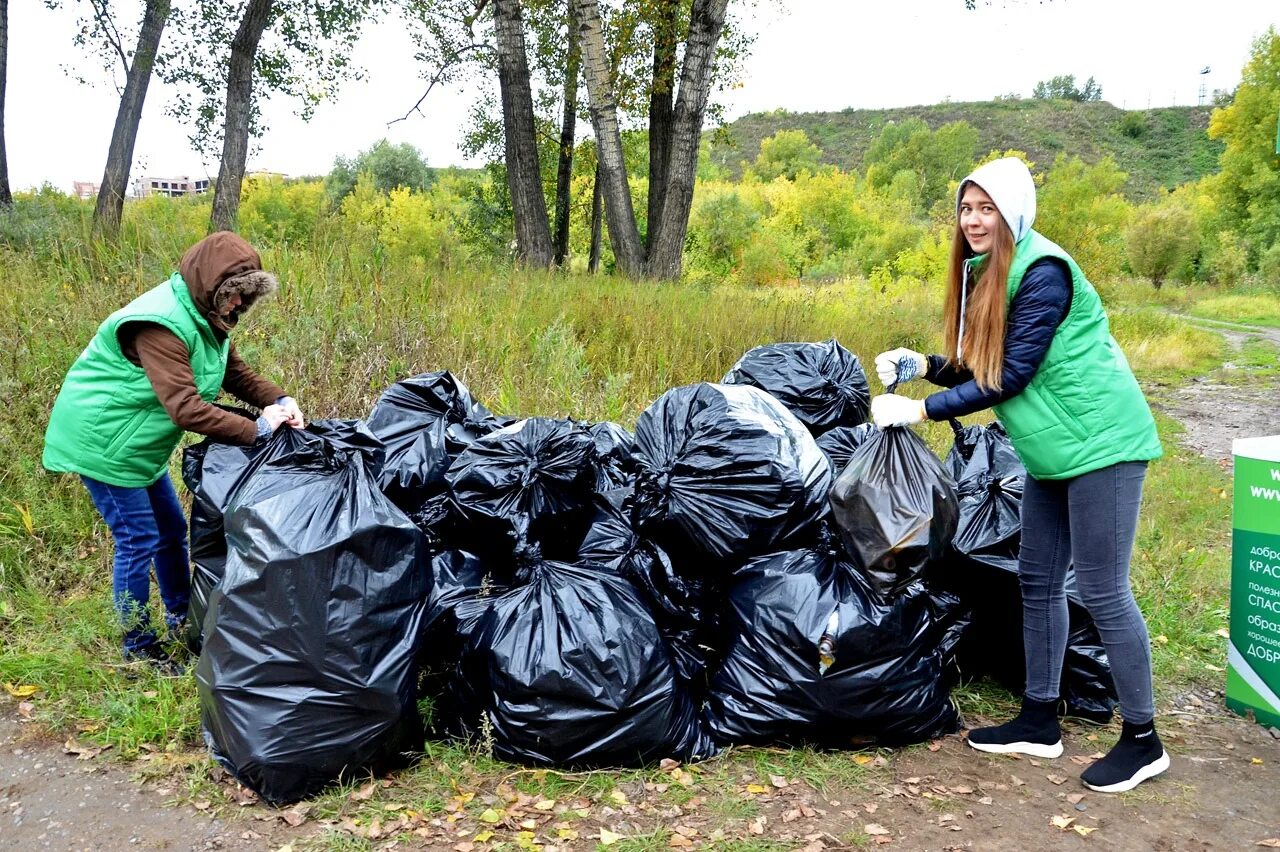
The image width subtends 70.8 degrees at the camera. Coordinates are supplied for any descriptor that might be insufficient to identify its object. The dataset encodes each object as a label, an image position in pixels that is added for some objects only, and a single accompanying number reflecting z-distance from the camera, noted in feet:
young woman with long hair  7.58
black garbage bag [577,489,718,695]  9.06
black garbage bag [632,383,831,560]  8.98
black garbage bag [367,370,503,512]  10.03
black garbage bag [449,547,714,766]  8.05
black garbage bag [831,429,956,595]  8.11
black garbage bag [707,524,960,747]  8.42
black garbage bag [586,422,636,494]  9.93
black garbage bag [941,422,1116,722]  9.45
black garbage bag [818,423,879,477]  10.58
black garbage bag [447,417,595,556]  9.20
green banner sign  9.30
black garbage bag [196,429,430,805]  7.53
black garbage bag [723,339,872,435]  11.46
